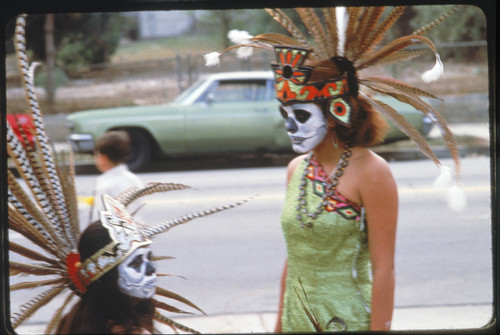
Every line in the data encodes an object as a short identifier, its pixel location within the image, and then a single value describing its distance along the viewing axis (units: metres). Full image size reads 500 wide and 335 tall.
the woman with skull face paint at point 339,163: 5.48
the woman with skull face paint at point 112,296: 5.28
